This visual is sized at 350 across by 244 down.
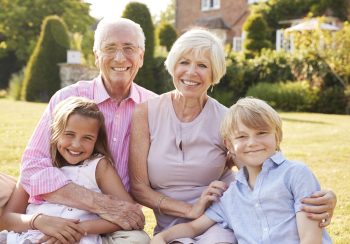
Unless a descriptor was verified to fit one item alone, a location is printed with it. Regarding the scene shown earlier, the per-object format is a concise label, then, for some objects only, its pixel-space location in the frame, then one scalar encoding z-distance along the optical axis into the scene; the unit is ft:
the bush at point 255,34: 79.71
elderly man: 10.87
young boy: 9.55
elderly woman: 11.23
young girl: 10.97
